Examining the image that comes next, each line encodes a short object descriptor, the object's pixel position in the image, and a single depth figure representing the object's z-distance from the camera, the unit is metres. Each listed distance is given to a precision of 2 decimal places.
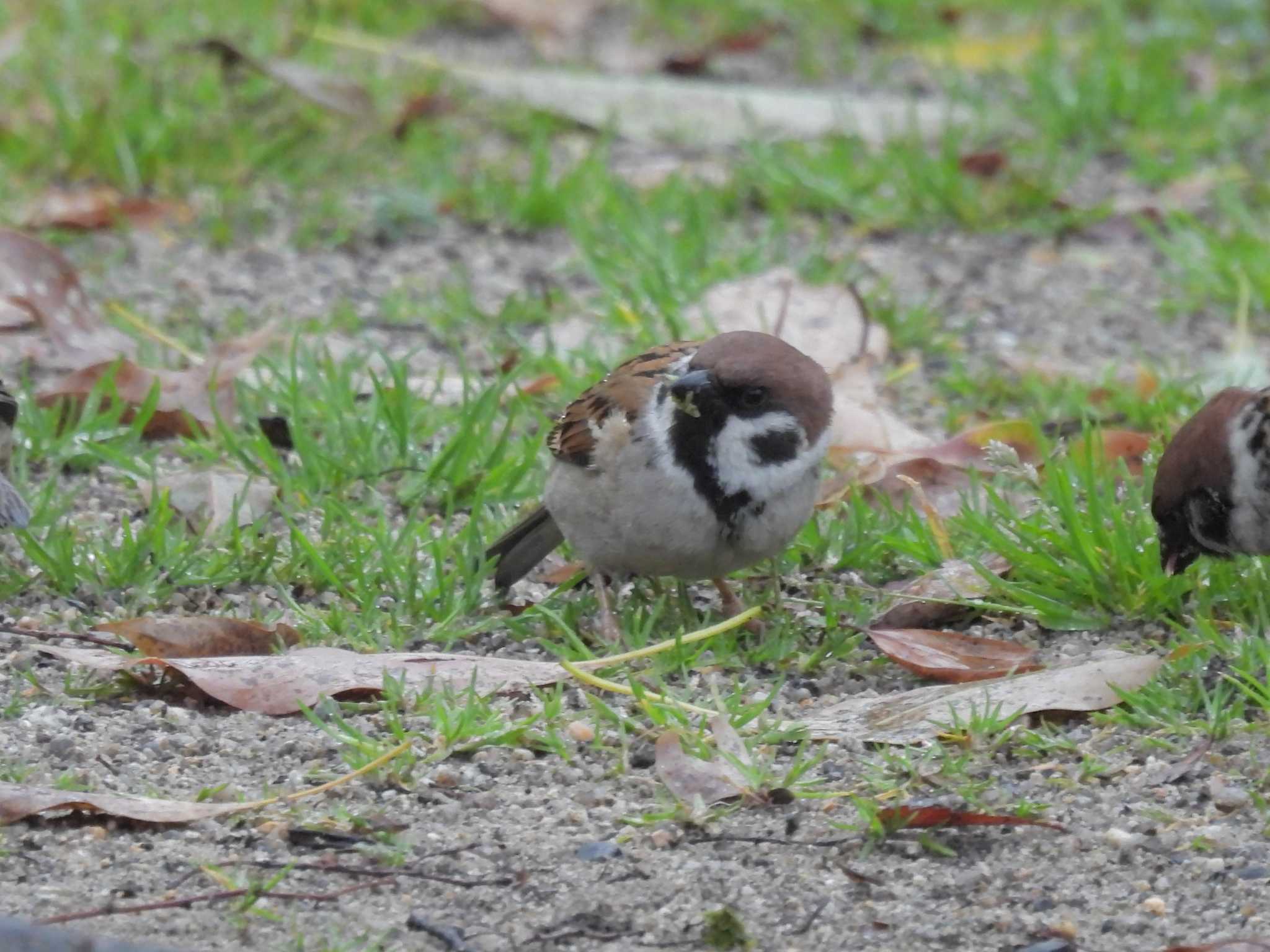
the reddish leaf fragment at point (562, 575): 8.85
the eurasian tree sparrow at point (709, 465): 7.80
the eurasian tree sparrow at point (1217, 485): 7.82
